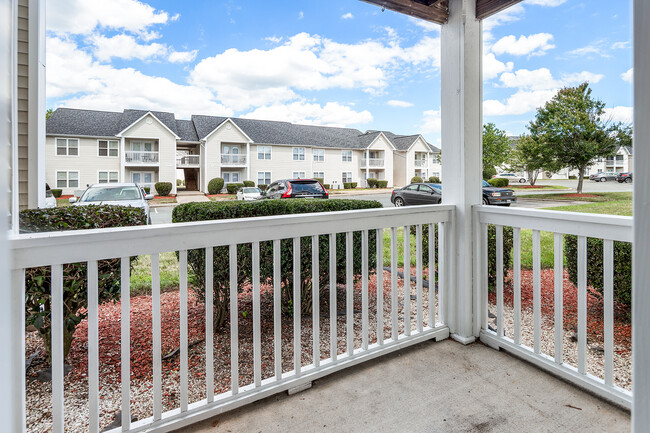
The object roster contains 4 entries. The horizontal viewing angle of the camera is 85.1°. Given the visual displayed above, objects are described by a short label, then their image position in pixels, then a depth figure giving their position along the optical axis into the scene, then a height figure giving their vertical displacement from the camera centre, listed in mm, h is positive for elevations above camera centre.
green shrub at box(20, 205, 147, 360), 1627 -338
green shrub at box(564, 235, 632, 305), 2232 -401
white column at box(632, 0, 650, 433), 831 -51
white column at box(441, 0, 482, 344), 2375 +445
